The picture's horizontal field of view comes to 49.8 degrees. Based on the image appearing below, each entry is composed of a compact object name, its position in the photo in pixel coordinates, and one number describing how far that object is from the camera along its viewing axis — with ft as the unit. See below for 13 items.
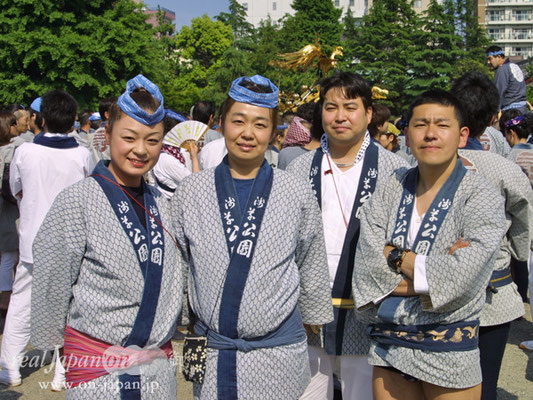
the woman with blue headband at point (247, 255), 8.43
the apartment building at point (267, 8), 262.26
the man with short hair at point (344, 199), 10.62
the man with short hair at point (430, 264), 8.27
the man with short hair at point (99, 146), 19.49
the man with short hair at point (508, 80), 25.89
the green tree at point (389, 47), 144.66
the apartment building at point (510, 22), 254.68
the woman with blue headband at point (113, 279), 7.96
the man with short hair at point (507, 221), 10.08
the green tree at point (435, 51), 143.13
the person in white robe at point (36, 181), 14.15
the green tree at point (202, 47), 173.27
